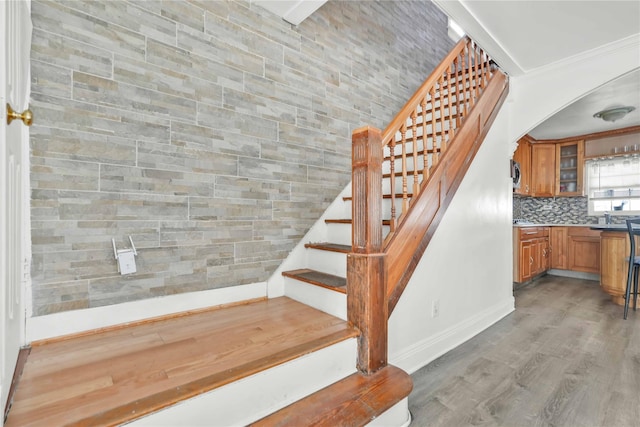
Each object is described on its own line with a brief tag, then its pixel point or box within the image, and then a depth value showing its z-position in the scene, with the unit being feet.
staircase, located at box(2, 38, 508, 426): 3.90
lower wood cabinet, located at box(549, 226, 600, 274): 16.07
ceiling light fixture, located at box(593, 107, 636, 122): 13.34
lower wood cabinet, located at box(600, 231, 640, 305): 11.54
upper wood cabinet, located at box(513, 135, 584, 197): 17.89
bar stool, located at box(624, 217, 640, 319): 9.78
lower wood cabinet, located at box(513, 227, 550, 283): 14.10
